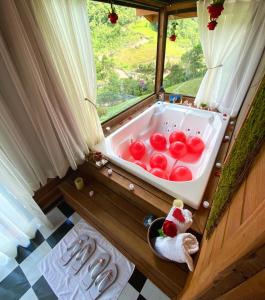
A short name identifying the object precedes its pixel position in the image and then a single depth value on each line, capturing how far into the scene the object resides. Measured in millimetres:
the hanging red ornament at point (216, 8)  1352
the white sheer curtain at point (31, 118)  920
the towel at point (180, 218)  947
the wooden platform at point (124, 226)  1064
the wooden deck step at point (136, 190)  1226
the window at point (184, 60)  2104
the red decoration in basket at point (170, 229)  936
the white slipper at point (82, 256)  1280
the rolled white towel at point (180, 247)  895
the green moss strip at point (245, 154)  483
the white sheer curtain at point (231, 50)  1542
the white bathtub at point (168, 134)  1298
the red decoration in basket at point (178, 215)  945
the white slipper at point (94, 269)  1204
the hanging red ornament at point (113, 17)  1285
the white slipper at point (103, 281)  1160
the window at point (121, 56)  1604
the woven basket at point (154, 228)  1129
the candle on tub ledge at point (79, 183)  1538
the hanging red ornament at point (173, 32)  2074
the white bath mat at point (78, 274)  1166
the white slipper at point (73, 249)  1329
